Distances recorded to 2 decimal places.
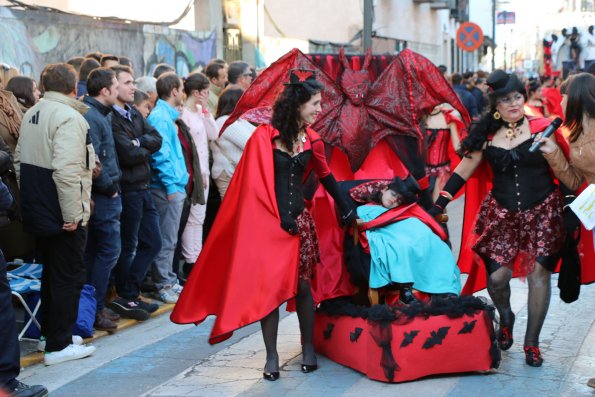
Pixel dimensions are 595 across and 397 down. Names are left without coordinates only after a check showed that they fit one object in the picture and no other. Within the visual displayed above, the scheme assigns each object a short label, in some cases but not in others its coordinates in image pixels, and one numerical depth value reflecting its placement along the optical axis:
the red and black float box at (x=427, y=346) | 6.32
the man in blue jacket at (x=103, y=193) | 7.65
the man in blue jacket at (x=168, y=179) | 8.91
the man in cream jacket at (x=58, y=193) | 6.83
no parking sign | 25.03
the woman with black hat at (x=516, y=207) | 6.74
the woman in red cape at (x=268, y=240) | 6.46
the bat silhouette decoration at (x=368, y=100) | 7.64
